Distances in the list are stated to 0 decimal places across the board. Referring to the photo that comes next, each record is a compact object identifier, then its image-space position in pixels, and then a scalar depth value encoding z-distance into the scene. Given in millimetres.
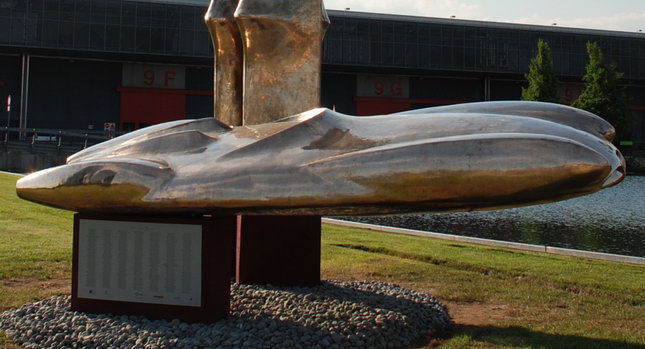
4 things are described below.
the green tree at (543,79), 36656
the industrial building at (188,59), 34750
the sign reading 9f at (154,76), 38188
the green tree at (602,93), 37094
